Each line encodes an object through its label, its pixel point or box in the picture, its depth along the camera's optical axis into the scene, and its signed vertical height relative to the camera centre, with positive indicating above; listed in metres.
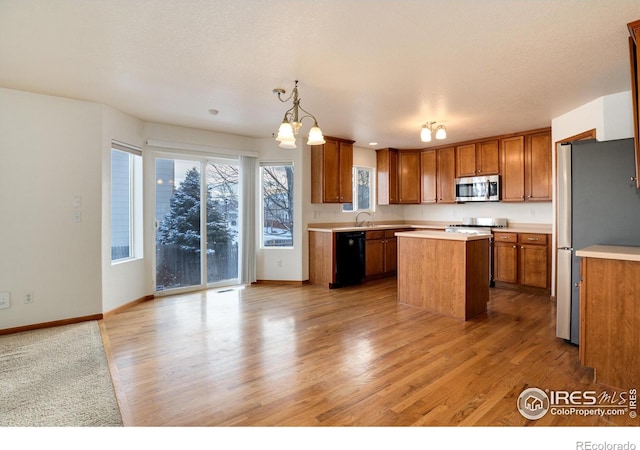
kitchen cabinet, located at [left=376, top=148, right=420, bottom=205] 6.46 +0.96
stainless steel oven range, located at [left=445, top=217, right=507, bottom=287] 5.16 -0.03
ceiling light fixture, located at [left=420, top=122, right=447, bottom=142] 4.00 +1.14
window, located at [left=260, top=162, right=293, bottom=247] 5.46 +0.37
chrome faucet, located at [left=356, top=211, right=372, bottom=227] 6.28 +0.06
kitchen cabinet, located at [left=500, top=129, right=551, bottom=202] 4.79 +0.88
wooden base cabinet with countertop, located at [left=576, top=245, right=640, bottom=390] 2.11 -0.62
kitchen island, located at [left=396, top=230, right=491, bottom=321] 3.57 -0.56
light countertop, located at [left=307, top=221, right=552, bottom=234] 4.92 -0.04
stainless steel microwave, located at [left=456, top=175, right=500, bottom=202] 5.29 +0.60
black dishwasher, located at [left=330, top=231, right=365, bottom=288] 5.16 -0.53
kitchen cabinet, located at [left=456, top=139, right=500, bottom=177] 5.34 +1.12
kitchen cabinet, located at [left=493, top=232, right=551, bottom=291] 4.58 -0.52
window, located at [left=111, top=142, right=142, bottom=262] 4.10 +0.34
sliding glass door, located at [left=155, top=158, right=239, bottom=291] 4.68 +0.06
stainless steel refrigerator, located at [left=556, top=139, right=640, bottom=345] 2.51 +0.13
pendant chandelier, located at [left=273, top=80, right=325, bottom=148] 2.69 +0.78
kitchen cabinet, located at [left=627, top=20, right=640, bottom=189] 2.13 +0.97
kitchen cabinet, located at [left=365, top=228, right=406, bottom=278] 5.65 -0.50
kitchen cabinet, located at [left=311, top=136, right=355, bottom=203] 5.42 +0.94
